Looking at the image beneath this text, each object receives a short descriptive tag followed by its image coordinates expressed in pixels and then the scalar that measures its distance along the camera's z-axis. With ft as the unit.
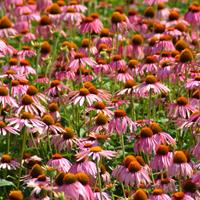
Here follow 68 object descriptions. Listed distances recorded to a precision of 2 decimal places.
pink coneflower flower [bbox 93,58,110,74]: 38.91
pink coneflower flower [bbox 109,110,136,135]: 30.71
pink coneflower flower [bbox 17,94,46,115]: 31.32
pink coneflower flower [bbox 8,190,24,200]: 25.79
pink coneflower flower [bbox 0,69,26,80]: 34.96
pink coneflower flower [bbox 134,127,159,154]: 29.01
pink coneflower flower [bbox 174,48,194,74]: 34.71
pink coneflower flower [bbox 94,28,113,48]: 43.01
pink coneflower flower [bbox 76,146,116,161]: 27.02
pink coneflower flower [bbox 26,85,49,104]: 32.88
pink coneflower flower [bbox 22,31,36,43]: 45.12
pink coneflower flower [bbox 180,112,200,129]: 29.61
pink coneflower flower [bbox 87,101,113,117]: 32.19
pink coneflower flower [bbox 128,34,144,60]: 43.50
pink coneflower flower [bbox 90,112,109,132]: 31.32
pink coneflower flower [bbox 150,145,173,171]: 28.12
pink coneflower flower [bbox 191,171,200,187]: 25.86
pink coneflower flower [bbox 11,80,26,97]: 33.68
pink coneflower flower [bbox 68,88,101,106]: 32.22
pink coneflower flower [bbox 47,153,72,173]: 28.53
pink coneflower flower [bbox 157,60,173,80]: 36.51
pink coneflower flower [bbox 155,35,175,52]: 39.93
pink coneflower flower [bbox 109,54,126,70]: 38.71
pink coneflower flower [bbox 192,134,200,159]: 28.04
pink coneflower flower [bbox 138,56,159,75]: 37.63
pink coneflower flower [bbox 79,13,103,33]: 41.78
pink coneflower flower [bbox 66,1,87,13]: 45.06
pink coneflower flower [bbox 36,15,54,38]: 45.22
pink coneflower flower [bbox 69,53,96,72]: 37.32
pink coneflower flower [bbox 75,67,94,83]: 38.40
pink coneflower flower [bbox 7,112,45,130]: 29.91
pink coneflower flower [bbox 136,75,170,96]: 32.86
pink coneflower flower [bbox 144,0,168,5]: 43.87
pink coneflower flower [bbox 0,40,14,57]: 35.09
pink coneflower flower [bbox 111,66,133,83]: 37.42
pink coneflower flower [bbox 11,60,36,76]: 37.68
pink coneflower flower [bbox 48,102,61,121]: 34.19
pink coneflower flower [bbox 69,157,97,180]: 27.22
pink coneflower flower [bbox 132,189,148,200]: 24.88
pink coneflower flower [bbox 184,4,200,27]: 42.60
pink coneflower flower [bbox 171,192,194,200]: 25.16
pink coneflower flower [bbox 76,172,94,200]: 25.34
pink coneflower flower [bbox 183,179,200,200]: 26.27
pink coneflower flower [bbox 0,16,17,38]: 43.55
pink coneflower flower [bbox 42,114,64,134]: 30.95
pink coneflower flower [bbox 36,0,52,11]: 51.44
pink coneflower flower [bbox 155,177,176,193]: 27.61
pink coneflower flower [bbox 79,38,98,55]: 41.98
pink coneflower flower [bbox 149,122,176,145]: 29.43
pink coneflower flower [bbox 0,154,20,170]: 30.19
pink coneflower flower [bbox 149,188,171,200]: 25.68
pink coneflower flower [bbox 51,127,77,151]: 30.76
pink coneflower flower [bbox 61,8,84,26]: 43.96
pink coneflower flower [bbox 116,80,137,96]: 33.94
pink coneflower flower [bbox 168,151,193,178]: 27.07
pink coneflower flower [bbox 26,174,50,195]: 24.57
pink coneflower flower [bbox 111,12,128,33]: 42.24
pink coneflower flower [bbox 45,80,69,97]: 36.09
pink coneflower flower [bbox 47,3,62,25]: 45.68
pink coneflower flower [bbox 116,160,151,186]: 27.04
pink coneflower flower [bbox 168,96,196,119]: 32.03
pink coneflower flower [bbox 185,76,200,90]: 33.19
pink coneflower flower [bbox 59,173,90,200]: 24.59
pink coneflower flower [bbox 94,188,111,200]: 26.99
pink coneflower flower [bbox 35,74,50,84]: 38.38
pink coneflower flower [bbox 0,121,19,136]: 30.81
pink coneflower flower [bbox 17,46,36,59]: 40.73
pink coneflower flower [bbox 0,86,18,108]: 31.83
